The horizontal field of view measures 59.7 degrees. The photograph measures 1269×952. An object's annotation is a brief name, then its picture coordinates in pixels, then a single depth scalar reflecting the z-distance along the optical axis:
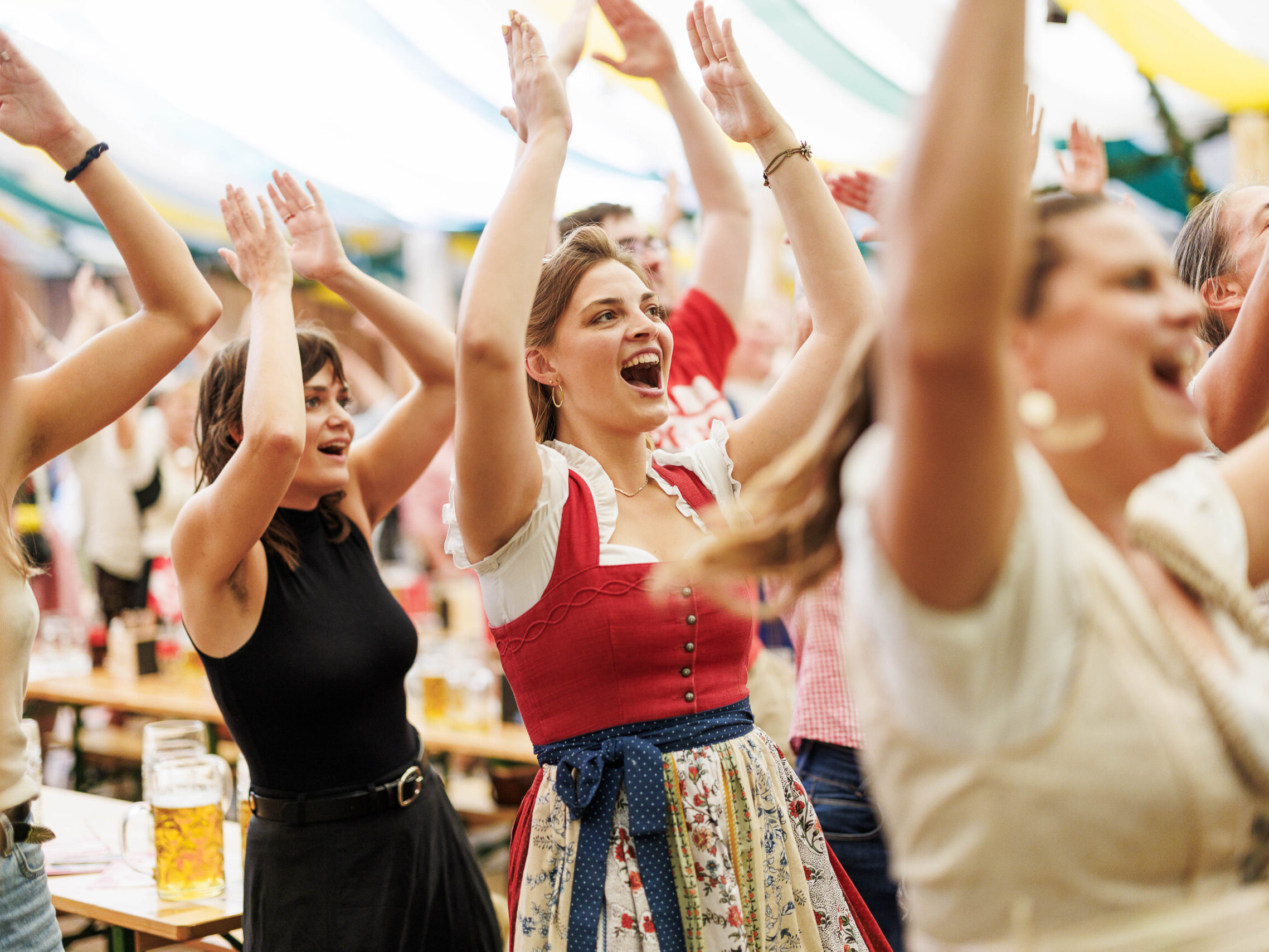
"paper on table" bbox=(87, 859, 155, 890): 2.05
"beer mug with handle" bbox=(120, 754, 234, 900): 1.97
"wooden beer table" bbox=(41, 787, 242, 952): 1.86
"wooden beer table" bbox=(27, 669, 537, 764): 2.96
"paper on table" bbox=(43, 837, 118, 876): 2.16
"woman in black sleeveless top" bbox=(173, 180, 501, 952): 1.69
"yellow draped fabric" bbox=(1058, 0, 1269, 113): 4.09
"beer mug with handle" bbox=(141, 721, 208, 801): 2.11
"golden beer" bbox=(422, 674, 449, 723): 3.32
